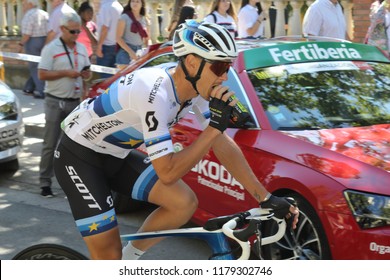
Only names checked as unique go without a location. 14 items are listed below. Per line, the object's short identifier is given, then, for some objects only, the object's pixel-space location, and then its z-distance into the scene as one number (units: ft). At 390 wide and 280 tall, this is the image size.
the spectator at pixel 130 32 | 36.68
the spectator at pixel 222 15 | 33.19
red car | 15.29
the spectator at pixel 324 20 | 31.99
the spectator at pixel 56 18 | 39.55
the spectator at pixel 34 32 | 43.19
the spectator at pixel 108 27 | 38.37
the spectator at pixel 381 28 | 33.17
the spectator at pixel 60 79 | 24.89
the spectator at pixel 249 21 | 36.60
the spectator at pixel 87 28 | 40.60
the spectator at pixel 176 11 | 34.58
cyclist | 11.46
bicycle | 11.13
